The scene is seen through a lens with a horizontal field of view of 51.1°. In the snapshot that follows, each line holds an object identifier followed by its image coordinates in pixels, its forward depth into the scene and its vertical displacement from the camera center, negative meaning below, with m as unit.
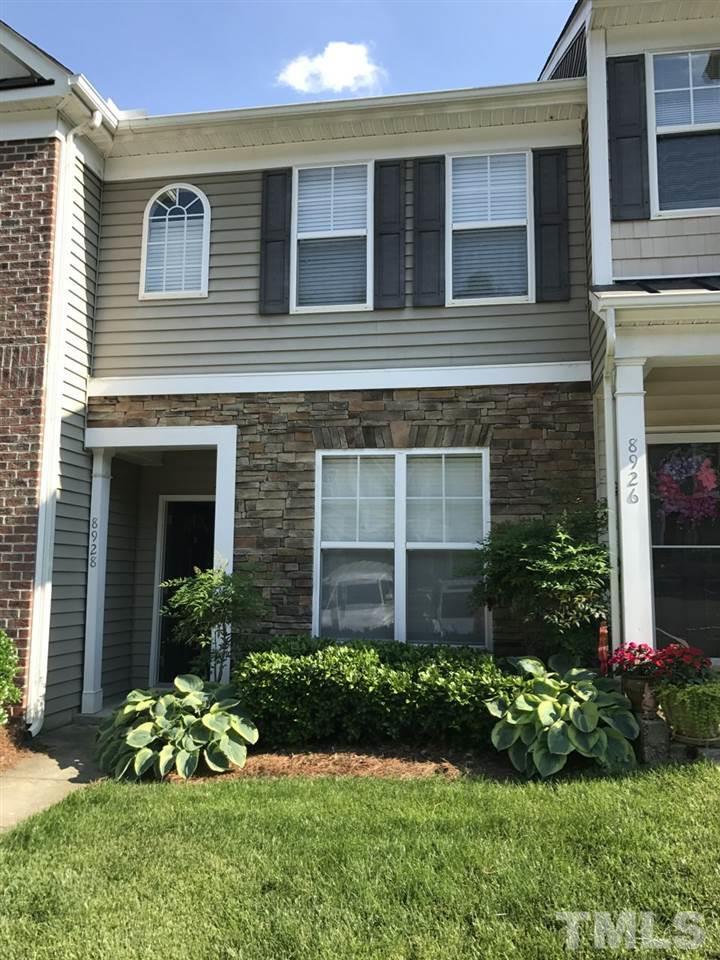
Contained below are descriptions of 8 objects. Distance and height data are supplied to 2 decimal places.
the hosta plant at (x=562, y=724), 4.83 -1.04
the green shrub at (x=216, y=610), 6.32 -0.41
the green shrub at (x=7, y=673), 5.98 -0.94
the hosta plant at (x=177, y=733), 5.33 -1.26
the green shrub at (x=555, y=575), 5.70 -0.07
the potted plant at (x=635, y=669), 5.18 -0.70
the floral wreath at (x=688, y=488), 6.98 +0.75
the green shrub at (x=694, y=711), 4.70 -0.90
